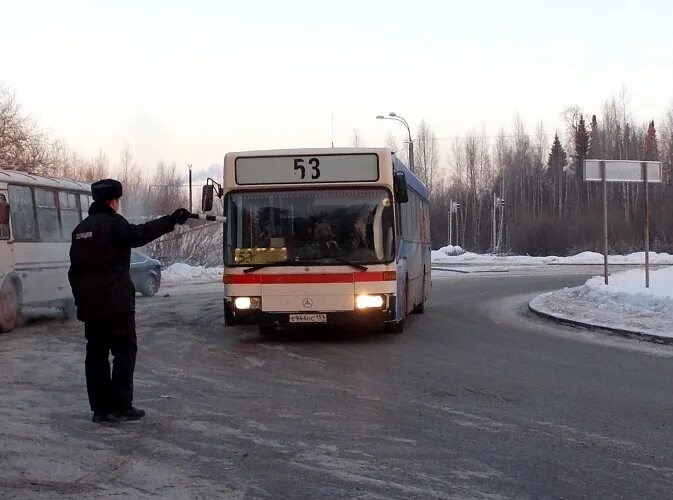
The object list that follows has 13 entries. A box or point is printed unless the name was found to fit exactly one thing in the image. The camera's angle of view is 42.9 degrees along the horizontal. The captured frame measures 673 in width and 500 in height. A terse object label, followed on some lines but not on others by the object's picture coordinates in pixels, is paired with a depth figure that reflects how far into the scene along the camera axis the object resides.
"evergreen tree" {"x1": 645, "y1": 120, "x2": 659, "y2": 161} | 87.44
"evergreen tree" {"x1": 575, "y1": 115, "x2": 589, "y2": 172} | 98.56
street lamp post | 41.03
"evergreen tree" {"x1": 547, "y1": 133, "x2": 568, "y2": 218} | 91.56
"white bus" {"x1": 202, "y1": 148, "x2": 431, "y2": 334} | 12.63
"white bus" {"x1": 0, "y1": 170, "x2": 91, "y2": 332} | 15.66
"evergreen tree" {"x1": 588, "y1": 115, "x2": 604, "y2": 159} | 88.06
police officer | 7.16
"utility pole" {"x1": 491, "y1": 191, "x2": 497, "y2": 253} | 77.18
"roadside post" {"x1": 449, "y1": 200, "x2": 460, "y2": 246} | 70.56
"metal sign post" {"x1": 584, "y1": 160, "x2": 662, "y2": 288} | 18.97
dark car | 25.47
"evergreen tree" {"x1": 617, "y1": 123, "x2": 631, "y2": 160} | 86.25
